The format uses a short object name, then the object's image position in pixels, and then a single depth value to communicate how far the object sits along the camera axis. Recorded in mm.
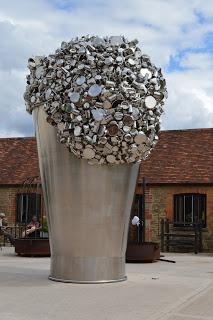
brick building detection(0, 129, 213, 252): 20875
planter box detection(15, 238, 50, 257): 16266
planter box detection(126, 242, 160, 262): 14898
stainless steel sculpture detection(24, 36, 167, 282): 9406
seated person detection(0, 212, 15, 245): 18295
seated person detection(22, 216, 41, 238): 18598
